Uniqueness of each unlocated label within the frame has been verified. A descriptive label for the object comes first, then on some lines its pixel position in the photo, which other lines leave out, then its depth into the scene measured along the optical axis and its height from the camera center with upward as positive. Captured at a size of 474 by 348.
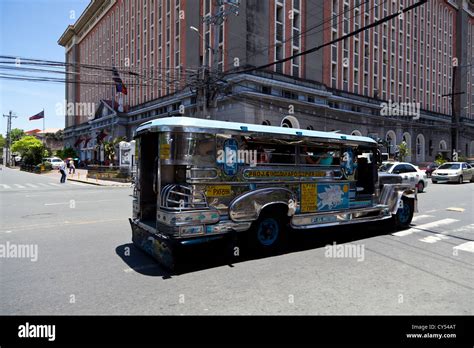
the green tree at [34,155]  48.97 +1.83
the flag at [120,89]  41.81 +10.15
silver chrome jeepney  5.61 -0.31
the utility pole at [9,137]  83.55 +7.58
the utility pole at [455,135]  58.45 +6.18
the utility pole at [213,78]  20.86 +5.72
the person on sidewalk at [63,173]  27.28 -0.51
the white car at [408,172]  18.69 -0.18
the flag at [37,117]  63.84 +9.67
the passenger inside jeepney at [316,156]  7.24 +0.28
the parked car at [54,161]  50.50 +0.93
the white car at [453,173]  25.56 -0.30
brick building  33.09 +13.45
